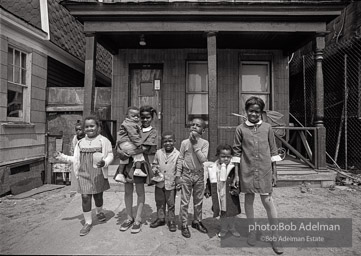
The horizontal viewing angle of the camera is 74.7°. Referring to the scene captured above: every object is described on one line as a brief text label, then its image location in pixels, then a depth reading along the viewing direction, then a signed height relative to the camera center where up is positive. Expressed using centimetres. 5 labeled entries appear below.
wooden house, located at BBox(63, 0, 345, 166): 509 +228
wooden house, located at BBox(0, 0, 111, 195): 526 +100
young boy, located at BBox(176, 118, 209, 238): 301 -52
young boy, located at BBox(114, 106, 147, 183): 308 -10
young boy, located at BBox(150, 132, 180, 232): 313 -55
